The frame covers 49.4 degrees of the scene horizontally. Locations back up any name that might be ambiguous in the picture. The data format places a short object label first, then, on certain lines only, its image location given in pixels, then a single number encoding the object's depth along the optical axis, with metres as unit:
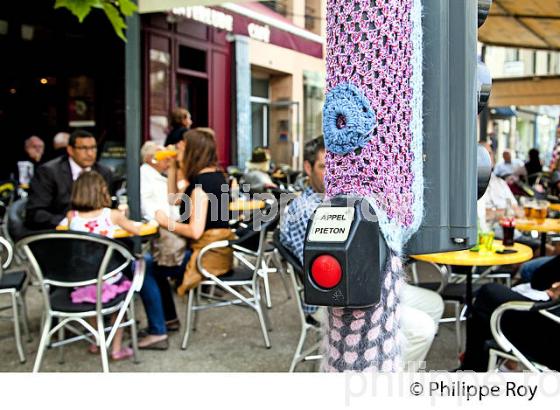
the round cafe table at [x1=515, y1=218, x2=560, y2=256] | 4.49
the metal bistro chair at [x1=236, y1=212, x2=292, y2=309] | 4.42
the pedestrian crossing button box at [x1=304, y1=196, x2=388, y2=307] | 0.82
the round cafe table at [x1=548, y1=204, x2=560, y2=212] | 6.13
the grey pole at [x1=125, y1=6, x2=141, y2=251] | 5.47
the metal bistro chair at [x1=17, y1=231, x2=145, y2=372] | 3.35
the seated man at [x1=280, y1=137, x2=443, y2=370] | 2.60
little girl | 3.77
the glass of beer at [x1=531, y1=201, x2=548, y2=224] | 4.75
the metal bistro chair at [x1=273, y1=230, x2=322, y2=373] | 3.11
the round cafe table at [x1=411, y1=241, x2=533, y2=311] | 3.22
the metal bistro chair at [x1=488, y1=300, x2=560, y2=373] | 2.52
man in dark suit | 4.66
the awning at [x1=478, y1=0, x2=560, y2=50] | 7.86
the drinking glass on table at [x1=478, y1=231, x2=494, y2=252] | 3.59
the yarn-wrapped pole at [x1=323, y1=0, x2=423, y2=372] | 0.88
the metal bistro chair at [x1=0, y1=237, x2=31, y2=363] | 3.91
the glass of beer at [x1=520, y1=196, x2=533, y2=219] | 4.84
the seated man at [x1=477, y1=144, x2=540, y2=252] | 5.05
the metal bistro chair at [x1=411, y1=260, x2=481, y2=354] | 3.92
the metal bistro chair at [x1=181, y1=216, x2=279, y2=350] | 4.17
